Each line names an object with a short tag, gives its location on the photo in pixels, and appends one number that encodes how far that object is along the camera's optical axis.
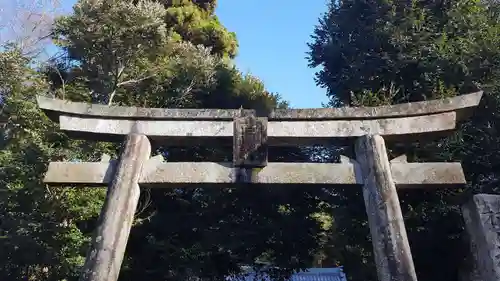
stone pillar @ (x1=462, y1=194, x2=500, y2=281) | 5.78
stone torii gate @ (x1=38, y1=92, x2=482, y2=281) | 5.14
